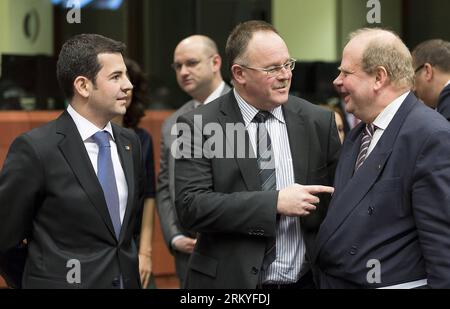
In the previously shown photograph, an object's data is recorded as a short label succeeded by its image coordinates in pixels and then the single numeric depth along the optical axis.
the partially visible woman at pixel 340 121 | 11.02
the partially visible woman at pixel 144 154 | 9.70
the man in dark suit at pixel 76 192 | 6.52
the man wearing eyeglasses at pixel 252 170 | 6.93
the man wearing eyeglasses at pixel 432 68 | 8.90
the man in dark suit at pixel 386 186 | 5.91
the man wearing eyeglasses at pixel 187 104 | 9.97
